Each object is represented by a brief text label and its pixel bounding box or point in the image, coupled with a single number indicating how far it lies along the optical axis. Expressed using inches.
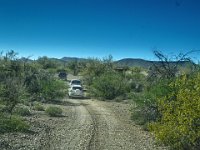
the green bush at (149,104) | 488.3
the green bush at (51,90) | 815.5
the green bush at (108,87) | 916.3
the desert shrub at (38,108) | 619.0
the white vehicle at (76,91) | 951.6
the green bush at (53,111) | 567.4
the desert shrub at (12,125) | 396.6
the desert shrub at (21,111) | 527.6
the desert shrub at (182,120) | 319.3
